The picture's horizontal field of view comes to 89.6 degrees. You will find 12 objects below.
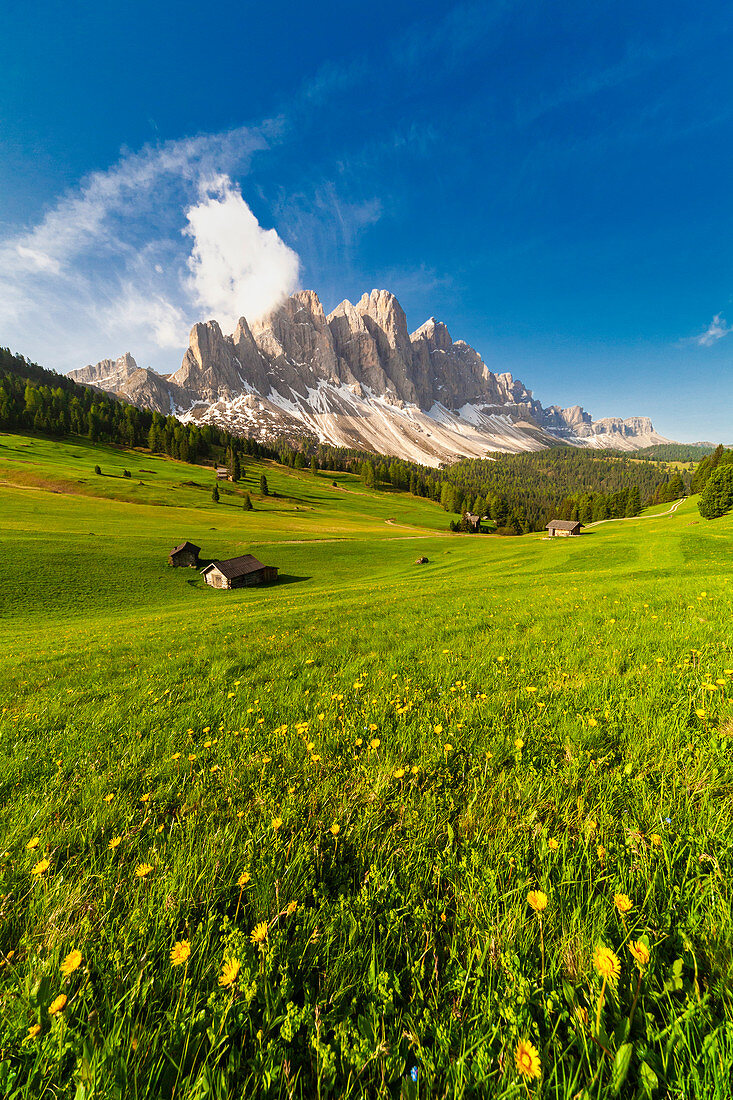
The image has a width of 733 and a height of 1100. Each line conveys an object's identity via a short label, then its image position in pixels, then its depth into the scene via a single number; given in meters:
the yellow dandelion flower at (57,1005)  1.75
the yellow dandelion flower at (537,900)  2.02
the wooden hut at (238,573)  46.03
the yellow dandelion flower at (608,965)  1.67
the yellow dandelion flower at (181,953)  1.90
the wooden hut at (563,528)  93.12
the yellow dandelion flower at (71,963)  1.89
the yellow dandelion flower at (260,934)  2.02
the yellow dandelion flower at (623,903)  2.00
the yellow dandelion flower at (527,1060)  1.40
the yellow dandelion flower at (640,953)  1.70
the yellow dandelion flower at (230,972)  1.79
